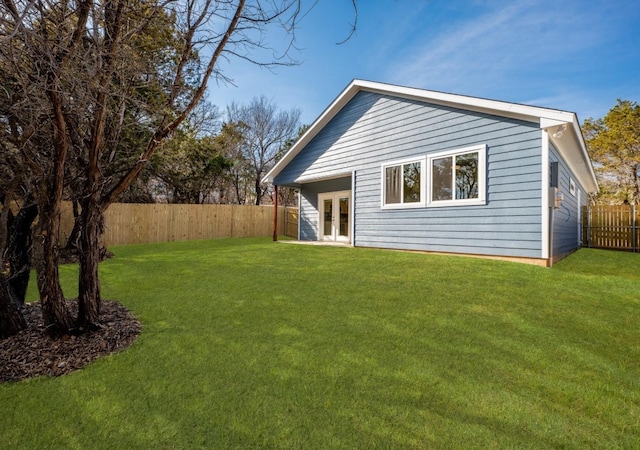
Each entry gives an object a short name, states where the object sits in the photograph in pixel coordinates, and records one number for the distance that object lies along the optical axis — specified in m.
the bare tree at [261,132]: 22.72
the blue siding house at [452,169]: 5.98
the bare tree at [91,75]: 2.06
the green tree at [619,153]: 17.34
